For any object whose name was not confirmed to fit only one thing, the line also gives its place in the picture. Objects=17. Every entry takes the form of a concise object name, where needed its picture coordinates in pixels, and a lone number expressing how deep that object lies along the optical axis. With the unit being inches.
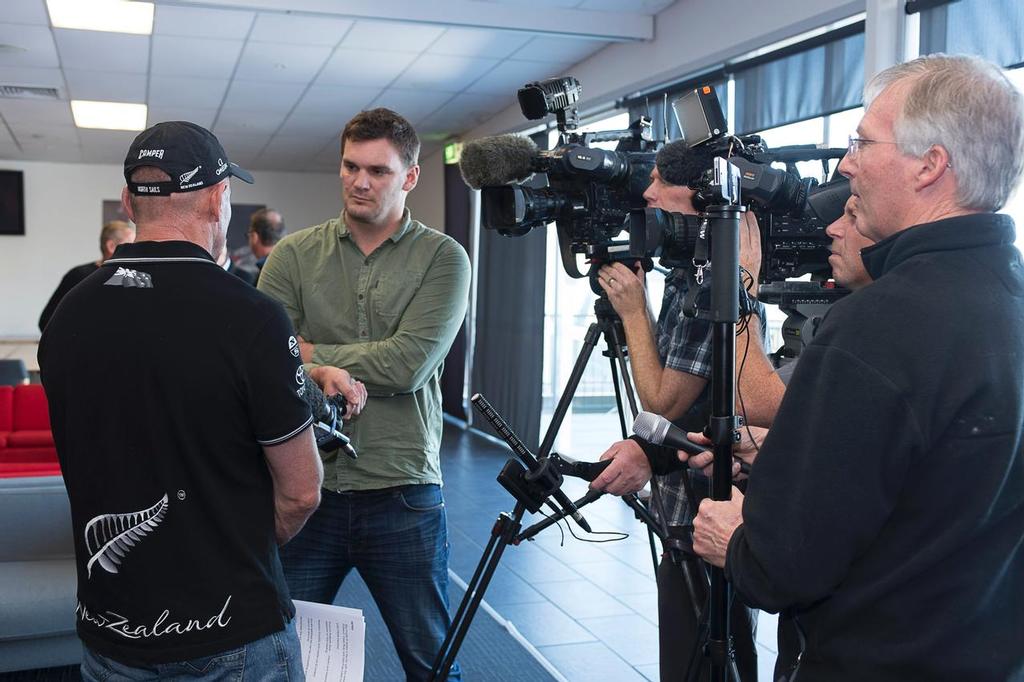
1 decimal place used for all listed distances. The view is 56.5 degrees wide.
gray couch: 111.3
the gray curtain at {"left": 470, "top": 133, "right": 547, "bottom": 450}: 283.4
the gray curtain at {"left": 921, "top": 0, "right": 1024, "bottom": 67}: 128.6
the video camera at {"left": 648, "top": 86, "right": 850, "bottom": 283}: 60.7
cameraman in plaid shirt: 62.6
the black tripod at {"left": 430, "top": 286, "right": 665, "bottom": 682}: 69.0
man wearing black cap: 48.9
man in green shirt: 76.8
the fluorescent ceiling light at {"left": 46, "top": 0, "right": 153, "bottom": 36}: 201.6
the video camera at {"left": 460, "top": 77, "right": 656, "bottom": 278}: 78.1
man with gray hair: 39.2
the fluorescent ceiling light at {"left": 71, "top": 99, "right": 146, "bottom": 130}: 312.8
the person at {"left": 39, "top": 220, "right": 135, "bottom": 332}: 210.7
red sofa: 138.8
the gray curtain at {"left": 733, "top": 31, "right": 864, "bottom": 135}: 156.8
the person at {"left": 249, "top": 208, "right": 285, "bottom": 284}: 218.8
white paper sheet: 61.4
